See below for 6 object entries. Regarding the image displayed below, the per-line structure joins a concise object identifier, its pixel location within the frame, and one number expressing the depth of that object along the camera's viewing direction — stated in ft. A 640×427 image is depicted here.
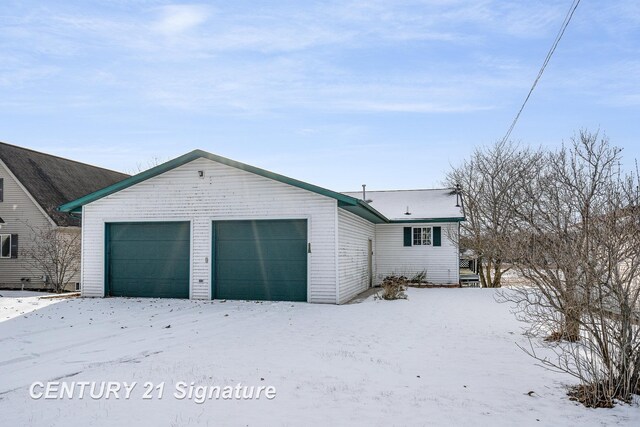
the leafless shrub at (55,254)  62.49
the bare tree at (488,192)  70.18
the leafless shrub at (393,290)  47.57
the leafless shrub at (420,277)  65.77
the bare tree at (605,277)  15.74
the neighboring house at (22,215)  68.39
